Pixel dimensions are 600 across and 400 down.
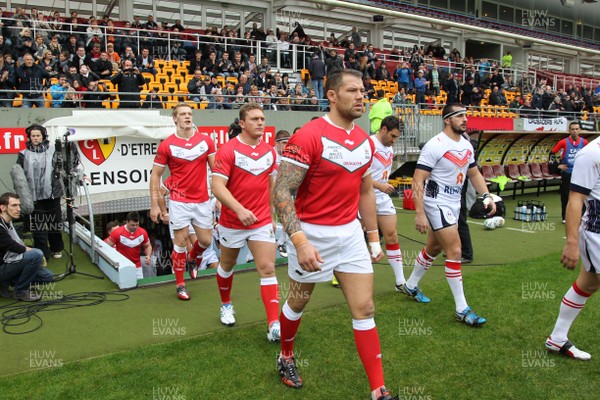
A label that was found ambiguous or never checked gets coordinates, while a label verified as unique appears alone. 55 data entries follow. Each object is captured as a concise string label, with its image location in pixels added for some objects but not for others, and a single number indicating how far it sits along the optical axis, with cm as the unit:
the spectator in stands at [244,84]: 1557
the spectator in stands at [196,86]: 1468
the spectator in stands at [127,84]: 1299
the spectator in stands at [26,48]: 1304
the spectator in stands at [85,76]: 1294
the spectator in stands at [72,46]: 1427
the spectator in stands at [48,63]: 1268
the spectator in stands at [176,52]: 1689
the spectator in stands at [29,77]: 1196
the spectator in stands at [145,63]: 1521
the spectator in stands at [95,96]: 1259
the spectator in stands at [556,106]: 2645
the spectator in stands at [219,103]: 1355
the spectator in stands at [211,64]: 1653
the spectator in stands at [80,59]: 1373
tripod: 745
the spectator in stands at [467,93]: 2375
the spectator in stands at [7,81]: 1163
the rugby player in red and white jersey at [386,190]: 639
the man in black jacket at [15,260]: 625
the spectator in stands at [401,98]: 1886
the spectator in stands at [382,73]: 2170
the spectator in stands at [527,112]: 2452
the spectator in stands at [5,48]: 1289
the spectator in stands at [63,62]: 1341
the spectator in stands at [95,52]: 1425
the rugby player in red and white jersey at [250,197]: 498
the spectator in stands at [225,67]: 1672
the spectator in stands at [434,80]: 2347
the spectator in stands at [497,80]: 2672
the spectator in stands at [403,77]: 2166
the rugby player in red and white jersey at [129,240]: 880
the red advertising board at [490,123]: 1879
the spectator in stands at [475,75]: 2684
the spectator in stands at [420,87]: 2123
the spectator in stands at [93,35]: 1464
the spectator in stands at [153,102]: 1262
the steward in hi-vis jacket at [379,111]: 1266
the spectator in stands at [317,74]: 1823
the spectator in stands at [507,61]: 3284
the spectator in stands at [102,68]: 1370
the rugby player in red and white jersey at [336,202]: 353
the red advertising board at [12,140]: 1045
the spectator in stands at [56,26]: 1472
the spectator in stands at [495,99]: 2477
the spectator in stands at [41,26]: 1367
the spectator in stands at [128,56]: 1463
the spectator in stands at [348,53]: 2104
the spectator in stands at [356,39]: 2469
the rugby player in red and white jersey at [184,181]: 617
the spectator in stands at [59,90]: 1142
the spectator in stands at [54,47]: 1382
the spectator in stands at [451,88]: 2344
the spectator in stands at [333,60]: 1894
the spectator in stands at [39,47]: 1351
